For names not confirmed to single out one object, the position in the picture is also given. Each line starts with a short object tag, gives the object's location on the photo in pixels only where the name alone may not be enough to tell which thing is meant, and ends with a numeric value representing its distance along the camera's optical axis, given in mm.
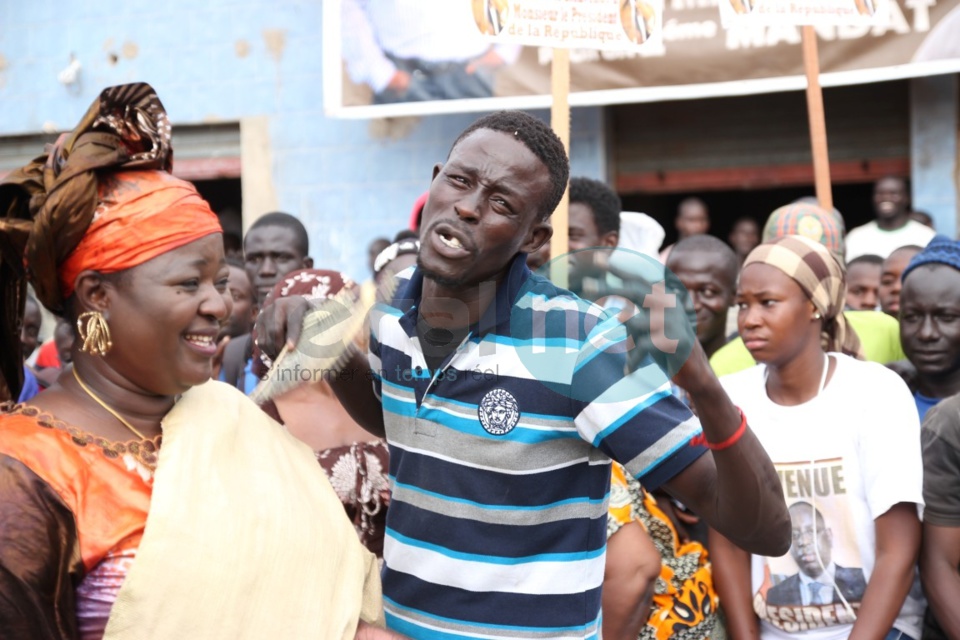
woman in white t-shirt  2953
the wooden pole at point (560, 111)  3744
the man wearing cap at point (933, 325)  3643
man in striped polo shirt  1841
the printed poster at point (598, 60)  6617
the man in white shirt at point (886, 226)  6969
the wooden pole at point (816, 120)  4965
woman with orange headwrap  1766
